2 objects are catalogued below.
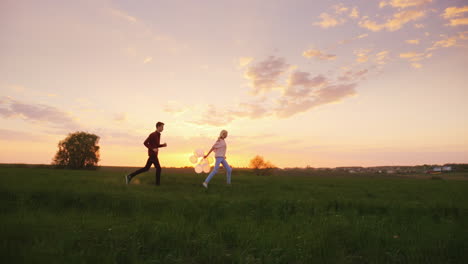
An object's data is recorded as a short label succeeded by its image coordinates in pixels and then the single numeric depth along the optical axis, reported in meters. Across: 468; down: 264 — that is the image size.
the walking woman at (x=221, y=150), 14.30
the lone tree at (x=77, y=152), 54.09
